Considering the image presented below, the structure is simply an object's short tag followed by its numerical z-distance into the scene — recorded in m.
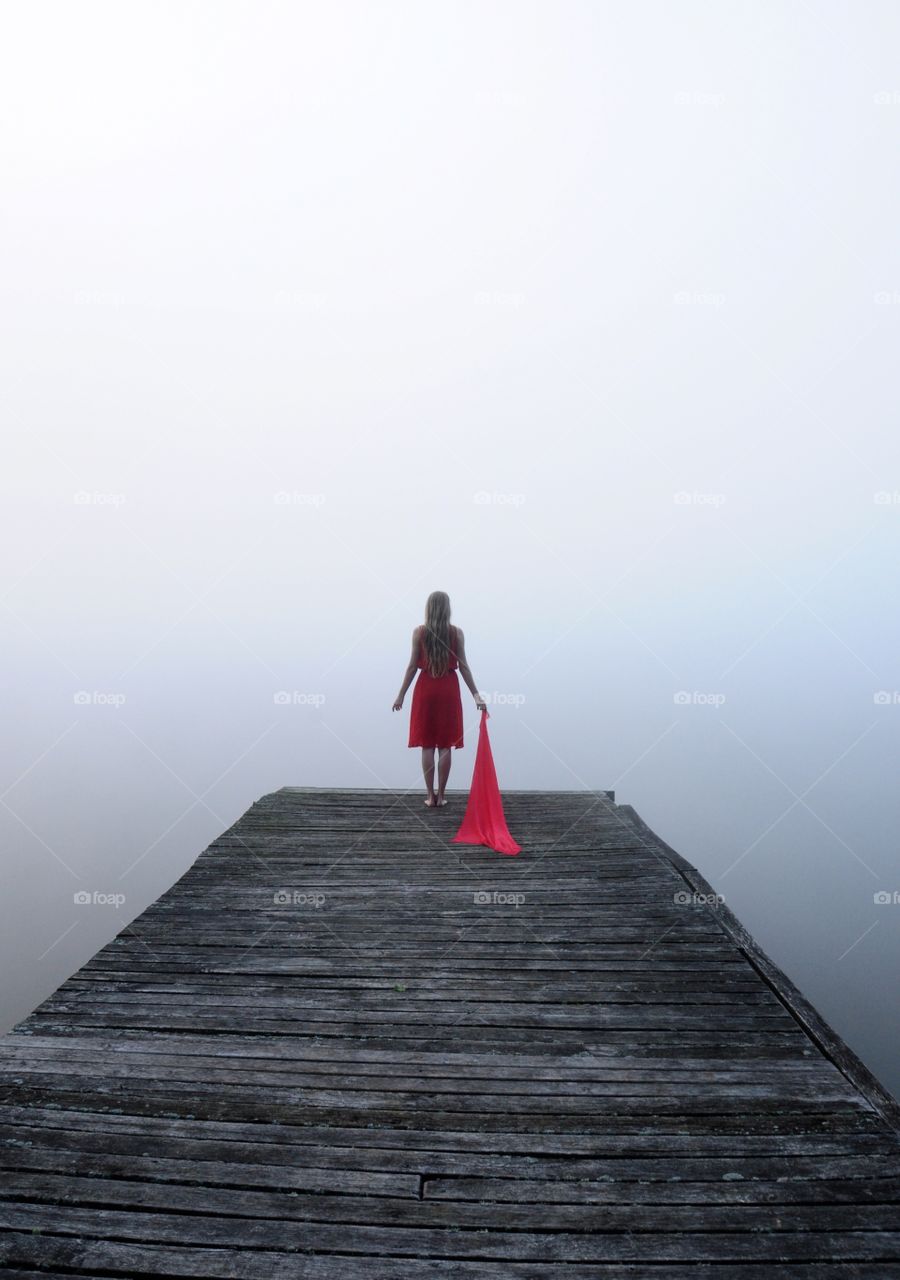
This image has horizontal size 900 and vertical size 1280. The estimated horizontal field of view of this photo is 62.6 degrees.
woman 6.91
